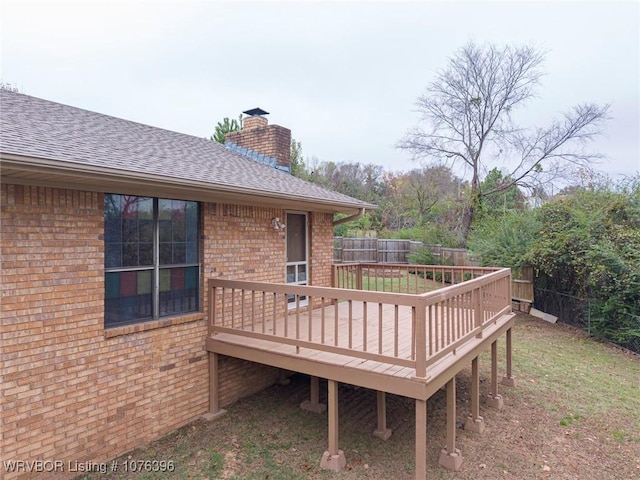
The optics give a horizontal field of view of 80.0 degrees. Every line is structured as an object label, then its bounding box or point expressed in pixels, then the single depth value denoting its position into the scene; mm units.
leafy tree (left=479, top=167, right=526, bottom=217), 18703
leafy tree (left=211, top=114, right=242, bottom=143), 19672
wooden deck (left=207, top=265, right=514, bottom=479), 4133
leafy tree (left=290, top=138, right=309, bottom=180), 26030
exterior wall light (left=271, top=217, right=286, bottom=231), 6895
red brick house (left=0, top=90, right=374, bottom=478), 3848
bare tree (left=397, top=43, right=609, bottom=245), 18359
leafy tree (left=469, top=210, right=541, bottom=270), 12430
